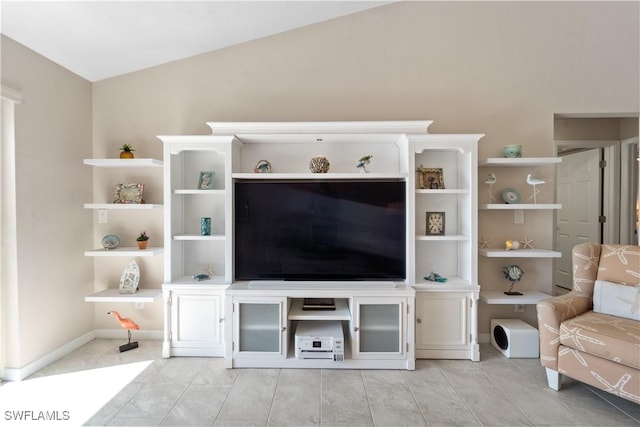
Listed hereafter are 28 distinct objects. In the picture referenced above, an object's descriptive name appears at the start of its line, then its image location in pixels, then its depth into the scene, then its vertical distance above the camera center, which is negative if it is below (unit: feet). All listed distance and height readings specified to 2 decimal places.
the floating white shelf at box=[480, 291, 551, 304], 7.94 -2.42
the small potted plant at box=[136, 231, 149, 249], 8.47 -0.82
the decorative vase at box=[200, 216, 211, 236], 8.23 -0.38
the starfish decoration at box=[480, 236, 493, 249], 8.83 -0.97
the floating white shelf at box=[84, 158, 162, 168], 8.02 +1.42
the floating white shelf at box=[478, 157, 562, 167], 7.89 +1.37
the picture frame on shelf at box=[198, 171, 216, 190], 8.45 +0.92
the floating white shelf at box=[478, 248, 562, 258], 7.92 -1.18
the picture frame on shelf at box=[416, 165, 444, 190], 8.23 +0.95
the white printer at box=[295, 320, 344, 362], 7.22 -3.34
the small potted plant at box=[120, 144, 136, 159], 8.36 +1.73
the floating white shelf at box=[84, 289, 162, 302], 8.04 -2.34
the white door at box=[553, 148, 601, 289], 11.66 +0.28
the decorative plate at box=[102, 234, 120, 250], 8.44 -0.83
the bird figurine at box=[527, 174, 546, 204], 8.11 +0.83
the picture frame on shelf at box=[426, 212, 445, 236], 8.43 -0.37
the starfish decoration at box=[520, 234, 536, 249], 8.71 -0.94
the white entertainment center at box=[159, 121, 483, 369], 7.32 -1.46
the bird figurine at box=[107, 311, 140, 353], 8.02 -3.15
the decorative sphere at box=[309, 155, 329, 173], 8.04 +1.31
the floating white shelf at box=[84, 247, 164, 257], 8.03 -1.09
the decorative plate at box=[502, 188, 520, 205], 8.46 +0.44
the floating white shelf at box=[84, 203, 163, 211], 8.03 +0.19
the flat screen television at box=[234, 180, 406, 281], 7.84 -0.49
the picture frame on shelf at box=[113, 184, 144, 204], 8.58 +0.56
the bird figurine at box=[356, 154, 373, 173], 7.97 +1.34
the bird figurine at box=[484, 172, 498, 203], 8.39 +0.88
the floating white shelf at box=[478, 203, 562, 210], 7.95 +0.14
